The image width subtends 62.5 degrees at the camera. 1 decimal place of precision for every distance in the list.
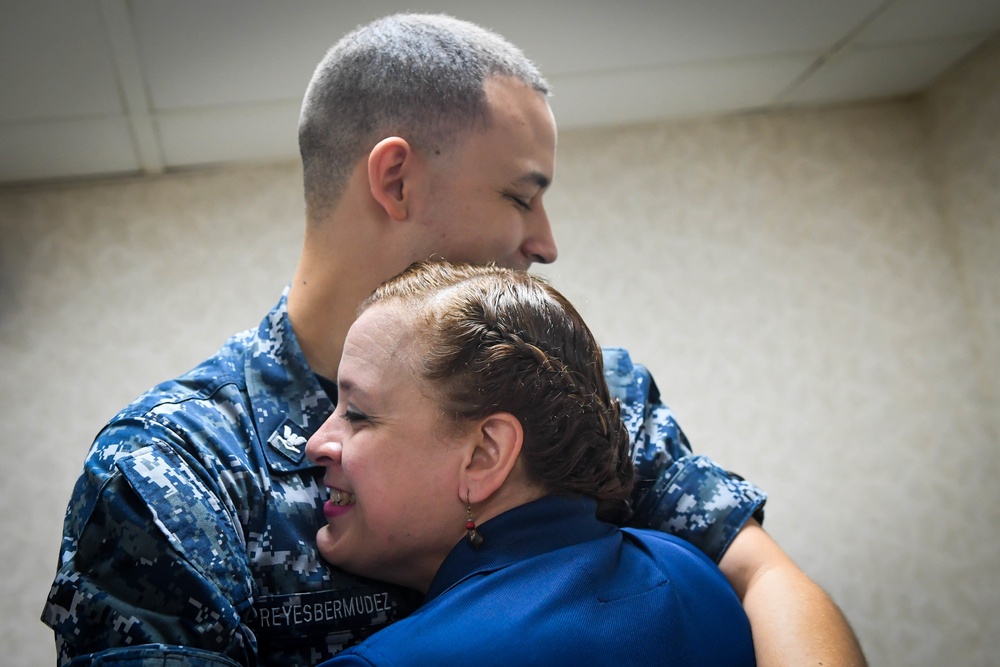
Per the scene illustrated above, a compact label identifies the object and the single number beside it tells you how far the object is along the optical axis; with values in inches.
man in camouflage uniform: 39.8
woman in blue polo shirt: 40.1
